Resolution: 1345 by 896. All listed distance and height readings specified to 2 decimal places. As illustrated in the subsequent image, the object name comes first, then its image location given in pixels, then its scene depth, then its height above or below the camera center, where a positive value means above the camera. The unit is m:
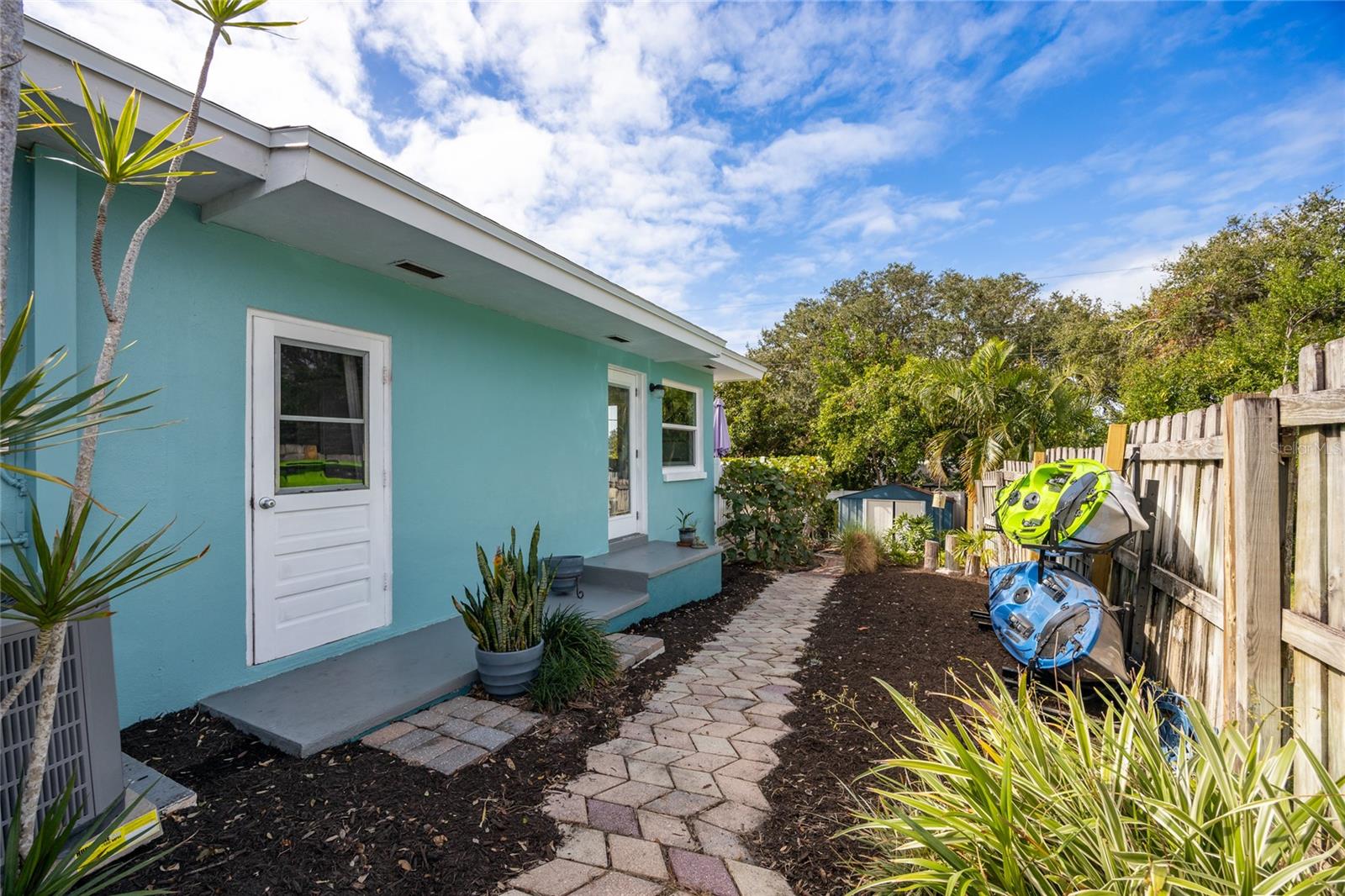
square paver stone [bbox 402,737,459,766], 2.71 -1.38
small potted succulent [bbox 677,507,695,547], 6.95 -0.96
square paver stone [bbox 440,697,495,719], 3.23 -1.39
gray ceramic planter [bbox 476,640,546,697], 3.37 -1.23
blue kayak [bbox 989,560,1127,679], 2.97 -0.92
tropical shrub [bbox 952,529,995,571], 7.04 -1.18
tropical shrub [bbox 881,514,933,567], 8.72 -1.33
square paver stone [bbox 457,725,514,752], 2.87 -1.39
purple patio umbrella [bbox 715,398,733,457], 9.52 +0.32
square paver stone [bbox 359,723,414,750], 2.85 -1.37
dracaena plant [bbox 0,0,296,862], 1.31 +0.41
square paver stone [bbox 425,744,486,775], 2.64 -1.38
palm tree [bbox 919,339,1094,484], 8.41 +0.66
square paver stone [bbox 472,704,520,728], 3.12 -1.40
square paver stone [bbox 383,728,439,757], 2.79 -1.37
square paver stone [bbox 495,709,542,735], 3.05 -1.40
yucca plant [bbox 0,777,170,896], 1.33 -0.95
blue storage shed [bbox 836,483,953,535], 9.17 -0.90
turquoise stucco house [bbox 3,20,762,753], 2.74 +0.33
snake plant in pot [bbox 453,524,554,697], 3.39 -0.98
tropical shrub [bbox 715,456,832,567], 8.57 -0.92
